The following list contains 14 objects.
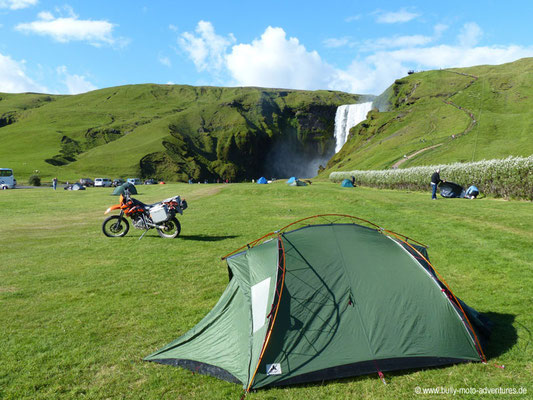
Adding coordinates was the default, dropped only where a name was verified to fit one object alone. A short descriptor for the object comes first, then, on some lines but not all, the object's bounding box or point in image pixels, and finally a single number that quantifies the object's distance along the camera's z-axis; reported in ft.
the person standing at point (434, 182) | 96.20
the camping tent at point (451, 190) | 101.96
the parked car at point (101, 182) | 245.04
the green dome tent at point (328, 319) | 19.13
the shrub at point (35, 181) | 257.96
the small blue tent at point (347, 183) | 177.66
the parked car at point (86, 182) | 243.46
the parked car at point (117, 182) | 252.79
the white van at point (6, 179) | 195.23
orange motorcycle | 52.60
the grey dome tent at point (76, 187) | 198.18
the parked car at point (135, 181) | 257.75
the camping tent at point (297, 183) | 156.02
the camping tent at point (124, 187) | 53.70
